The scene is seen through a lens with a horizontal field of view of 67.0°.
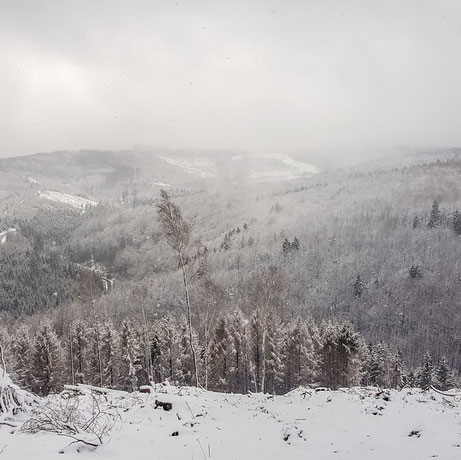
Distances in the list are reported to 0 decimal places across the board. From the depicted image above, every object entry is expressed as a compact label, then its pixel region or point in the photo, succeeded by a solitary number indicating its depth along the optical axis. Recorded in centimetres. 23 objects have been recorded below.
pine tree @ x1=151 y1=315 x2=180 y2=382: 4650
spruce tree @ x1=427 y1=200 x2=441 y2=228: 17410
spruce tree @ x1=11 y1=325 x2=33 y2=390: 4209
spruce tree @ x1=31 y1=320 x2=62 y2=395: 4212
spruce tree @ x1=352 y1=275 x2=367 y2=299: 13538
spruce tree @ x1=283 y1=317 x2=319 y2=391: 4812
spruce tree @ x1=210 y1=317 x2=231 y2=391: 4510
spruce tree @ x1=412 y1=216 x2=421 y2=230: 18012
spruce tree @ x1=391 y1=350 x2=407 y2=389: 6078
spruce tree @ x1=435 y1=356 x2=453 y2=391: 6216
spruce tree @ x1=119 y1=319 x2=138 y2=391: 4556
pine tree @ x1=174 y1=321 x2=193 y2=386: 4631
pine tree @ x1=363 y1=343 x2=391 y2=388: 5491
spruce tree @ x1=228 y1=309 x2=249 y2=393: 4959
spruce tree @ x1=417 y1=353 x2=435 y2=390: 6297
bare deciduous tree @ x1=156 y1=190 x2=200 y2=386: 1975
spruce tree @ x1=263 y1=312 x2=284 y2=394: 4749
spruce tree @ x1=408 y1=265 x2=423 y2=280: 14212
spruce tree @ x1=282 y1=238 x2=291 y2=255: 16700
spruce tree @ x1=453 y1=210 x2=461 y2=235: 16114
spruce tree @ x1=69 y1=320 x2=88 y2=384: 4209
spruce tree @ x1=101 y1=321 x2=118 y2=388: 4391
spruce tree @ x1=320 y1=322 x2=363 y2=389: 4016
